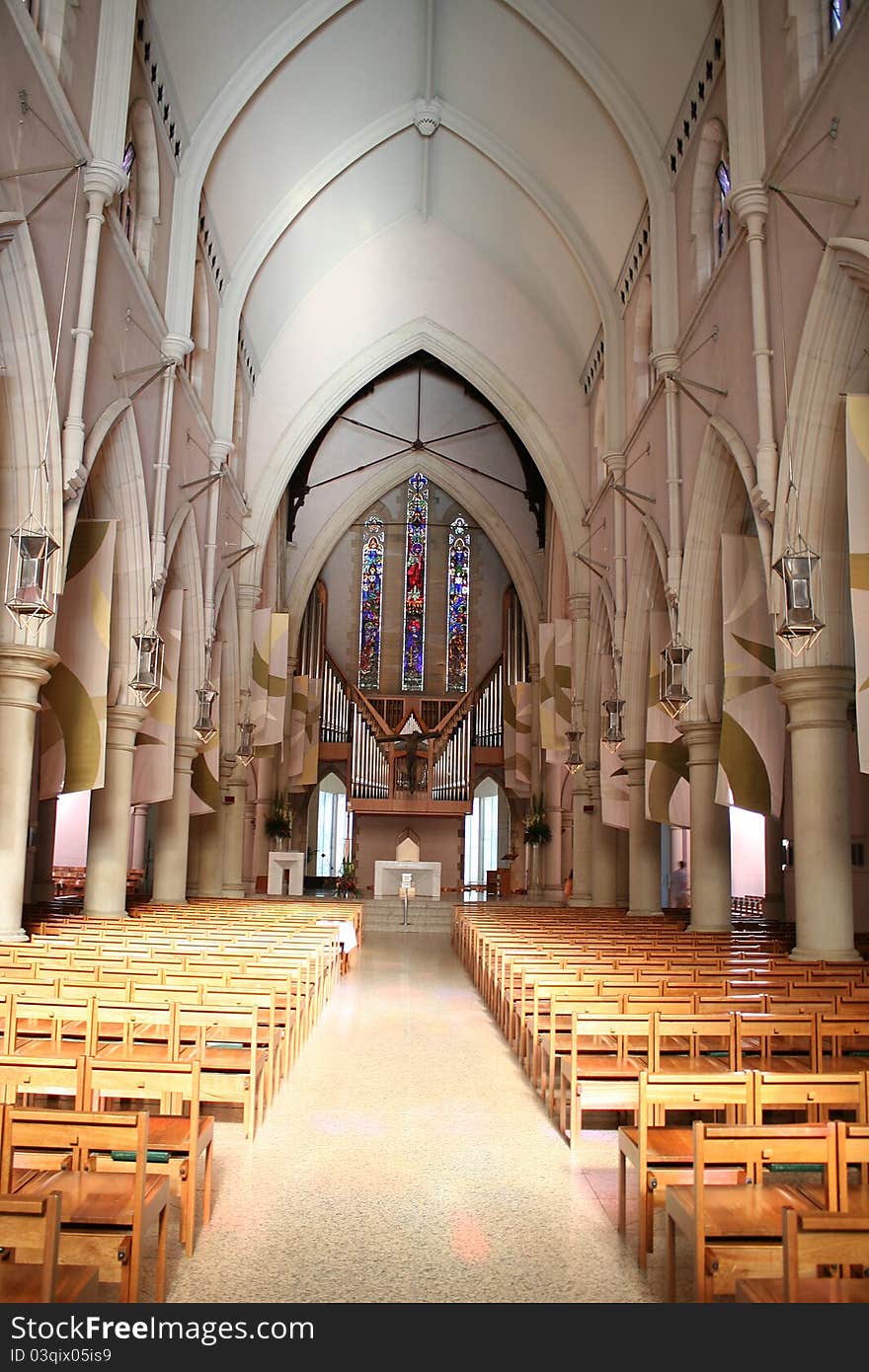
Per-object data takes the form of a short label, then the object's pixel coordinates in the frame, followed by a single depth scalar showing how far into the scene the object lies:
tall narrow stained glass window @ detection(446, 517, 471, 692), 34.72
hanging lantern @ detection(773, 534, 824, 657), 8.66
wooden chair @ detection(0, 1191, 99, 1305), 2.47
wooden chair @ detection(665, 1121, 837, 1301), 3.21
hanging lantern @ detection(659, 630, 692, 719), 12.73
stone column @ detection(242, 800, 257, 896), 27.55
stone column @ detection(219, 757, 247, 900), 21.80
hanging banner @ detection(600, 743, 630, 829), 18.27
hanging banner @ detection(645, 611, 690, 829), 15.55
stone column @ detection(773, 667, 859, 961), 10.33
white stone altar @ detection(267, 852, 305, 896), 23.56
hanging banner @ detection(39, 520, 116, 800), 11.63
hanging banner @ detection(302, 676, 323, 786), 29.34
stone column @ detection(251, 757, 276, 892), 28.58
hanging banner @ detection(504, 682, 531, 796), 28.77
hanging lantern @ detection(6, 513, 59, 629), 8.46
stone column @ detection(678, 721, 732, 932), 13.98
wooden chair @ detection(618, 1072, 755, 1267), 3.89
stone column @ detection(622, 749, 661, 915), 17.48
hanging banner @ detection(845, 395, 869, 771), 8.54
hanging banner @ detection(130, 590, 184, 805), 15.15
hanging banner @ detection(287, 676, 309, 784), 28.69
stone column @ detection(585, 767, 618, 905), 21.00
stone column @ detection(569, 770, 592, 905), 21.88
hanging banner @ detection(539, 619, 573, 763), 22.48
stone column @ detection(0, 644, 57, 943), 9.74
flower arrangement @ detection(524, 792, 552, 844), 27.75
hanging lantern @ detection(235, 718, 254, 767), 20.30
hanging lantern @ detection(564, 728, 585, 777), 21.22
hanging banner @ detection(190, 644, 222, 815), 18.30
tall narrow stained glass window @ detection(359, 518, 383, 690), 34.75
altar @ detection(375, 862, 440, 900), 24.03
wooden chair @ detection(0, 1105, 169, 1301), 3.12
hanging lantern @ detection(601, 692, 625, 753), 16.45
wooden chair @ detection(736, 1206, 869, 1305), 2.57
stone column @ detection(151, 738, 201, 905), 17.20
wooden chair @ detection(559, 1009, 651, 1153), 5.27
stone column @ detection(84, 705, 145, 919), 13.44
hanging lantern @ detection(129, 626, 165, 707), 12.55
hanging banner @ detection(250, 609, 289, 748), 21.33
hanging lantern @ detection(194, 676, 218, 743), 16.50
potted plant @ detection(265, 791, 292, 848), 28.59
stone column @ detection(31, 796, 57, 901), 18.97
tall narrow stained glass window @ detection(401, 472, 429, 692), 34.72
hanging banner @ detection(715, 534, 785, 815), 12.30
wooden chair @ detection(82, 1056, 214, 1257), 3.88
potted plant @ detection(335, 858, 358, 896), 27.02
